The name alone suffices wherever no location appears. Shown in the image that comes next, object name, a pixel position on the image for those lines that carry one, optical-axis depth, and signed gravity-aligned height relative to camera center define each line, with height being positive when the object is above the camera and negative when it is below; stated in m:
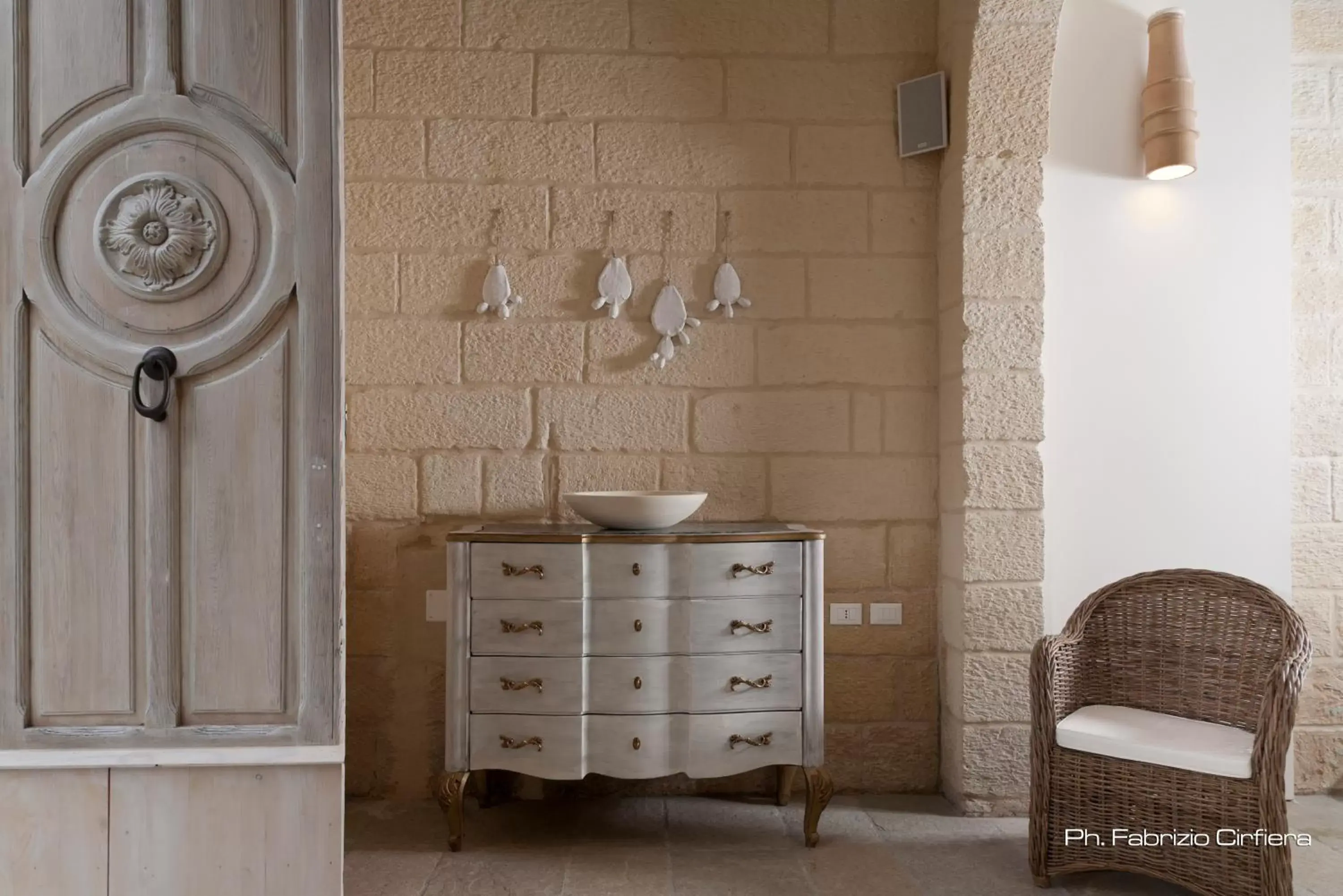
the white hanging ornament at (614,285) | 3.21 +0.55
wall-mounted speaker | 3.15 +1.14
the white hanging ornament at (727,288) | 3.21 +0.54
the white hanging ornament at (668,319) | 3.21 +0.43
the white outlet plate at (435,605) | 3.18 -0.56
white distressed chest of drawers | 2.67 -0.65
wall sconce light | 3.00 +1.12
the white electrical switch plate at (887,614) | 3.25 -0.62
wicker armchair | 2.25 -0.74
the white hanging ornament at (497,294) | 3.17 +0.52
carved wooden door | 1.86 +0.14
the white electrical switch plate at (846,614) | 3.24 -0.62
